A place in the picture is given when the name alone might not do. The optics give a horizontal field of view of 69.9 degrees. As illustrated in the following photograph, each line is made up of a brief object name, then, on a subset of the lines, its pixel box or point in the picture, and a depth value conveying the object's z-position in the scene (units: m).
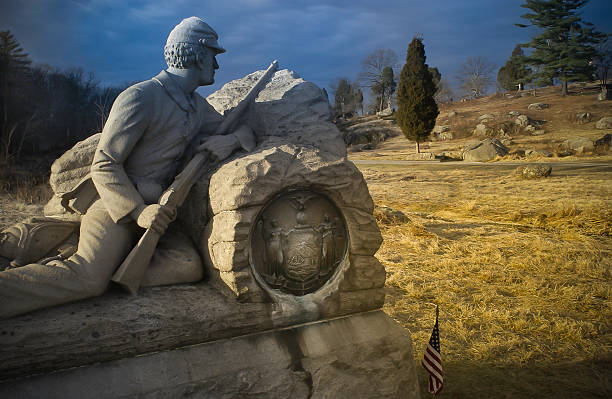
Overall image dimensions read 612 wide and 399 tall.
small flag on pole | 2.58
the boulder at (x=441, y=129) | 23.63
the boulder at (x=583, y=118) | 18.86
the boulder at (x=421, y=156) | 16.08
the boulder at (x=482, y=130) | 20.80
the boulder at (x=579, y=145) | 12.32
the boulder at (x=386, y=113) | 31.57
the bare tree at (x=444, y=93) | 42.06
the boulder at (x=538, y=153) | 12.70
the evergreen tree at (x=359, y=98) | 43.28
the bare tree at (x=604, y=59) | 23.97
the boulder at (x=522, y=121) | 20.64
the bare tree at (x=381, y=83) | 38.47
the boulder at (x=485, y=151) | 13.69
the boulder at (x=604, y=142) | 11.94
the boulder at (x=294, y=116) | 2.86
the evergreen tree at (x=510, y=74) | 34.89
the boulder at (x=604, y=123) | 16.73
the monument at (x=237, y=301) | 1.93
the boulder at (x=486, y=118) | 22.52
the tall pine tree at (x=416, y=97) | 17.86
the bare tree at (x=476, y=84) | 42.03
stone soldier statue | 2.03
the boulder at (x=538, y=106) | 23.73
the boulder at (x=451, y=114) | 25.94
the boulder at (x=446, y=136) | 22.29
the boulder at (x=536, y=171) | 9.17
